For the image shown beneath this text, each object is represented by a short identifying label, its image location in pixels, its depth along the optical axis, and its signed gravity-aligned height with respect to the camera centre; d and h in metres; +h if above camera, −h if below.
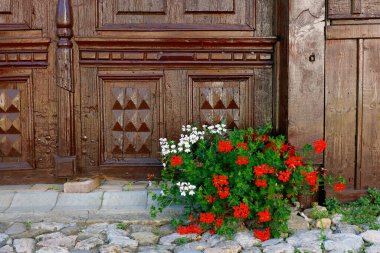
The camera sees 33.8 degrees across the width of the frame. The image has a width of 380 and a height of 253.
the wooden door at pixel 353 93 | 5.13 +0.11
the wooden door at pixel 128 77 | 5.51 +0.27
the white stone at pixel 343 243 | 4.37 -0.97
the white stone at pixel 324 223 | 4.85 -0.91
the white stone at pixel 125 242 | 4.47 -0.98
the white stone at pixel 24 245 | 4.37 -0.98
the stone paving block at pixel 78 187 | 5.31 -0.68
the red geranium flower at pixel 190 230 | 4.64 -0.91
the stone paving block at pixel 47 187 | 5.44 -0.70
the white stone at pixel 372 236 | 4.53 -0.95
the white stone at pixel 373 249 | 4.33 -0.99
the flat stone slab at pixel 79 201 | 5.11 -0.78
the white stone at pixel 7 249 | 4.35 -0.99
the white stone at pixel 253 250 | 4.37 -1.01
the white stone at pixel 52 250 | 4.34 -1.00
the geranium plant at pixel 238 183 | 4.57 -0.58
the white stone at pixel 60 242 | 4.48 -0.97
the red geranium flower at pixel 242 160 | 4.52 -0.39
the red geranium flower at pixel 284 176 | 4.65 -0.52
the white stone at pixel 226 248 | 4.36 -0.99
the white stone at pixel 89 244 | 4.46 -0.98
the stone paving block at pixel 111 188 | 5.36 -0.70
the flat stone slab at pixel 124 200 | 5.14 -0.78
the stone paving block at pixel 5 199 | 5.16 -0.77
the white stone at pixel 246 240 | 4.51 -0.97
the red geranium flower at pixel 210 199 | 4.61 -0.68
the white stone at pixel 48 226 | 4.82 -0.92
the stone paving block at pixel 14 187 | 5.45 -0.71
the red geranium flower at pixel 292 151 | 4.98 -0.35
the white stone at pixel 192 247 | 4.44 -1.00
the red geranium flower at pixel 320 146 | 4.84 -0.31
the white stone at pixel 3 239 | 4.52 -0.96
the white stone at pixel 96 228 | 4.77 -0.94
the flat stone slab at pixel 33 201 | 5.11 -0.78
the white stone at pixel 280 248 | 4.34 -0.99
